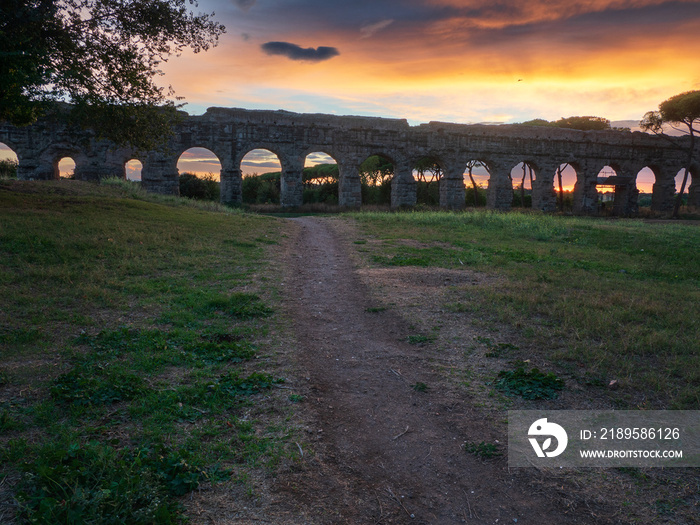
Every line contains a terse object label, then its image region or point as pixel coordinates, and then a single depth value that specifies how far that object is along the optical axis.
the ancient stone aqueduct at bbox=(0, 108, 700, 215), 24.03
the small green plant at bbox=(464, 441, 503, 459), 3.14
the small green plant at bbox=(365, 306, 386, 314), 6.40
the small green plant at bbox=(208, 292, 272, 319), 6.09
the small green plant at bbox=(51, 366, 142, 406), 3.55
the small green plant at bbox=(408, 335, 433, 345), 5.25
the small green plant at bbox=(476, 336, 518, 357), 4.83
